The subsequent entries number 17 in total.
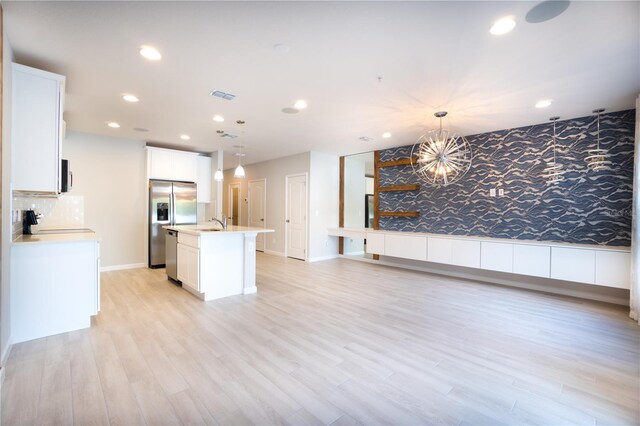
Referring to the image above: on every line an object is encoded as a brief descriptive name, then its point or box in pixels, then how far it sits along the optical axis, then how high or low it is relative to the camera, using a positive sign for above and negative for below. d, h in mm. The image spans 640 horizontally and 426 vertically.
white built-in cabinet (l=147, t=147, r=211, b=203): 6152 +973
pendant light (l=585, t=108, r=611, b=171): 4270 +820
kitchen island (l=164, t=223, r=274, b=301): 4055 -734
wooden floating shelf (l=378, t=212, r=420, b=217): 6280 -44
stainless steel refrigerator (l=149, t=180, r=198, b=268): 5992 +14
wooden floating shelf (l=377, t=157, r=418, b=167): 6329 +1130
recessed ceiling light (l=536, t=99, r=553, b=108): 3752 +1450
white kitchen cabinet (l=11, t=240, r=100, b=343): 2756 -777
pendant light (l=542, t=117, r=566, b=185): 4652 +675
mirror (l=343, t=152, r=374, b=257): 7945 +399
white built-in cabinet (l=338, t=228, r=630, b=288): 3959 -708
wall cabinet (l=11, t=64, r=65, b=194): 2725 +782
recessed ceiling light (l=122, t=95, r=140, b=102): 3684 +1445
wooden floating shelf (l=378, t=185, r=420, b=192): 6273 +542
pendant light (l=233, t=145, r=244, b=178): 5314 +715
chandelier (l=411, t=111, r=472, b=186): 4484 +948
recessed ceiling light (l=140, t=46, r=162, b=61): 2605 +1449
